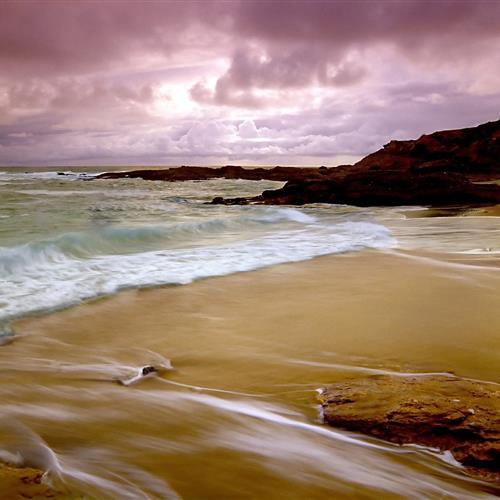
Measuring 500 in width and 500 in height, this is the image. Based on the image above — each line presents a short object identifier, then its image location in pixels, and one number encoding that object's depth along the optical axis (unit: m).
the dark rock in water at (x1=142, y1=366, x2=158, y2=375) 3.37
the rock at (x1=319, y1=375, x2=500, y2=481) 2.30
